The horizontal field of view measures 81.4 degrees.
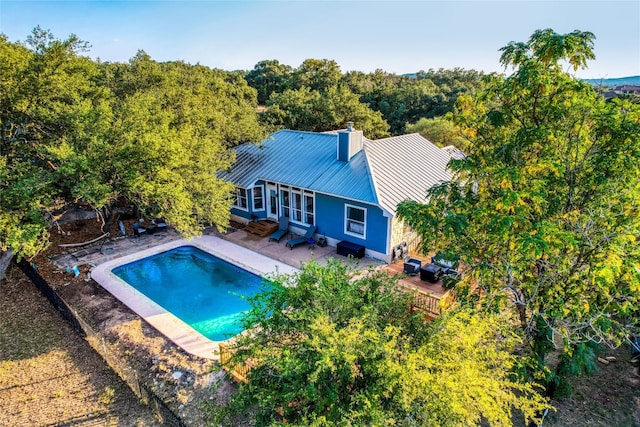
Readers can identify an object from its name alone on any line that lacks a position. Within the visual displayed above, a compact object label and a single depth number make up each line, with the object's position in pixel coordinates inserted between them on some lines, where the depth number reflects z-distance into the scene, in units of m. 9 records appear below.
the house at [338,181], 15.84
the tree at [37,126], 12.16
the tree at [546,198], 6.06
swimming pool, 11.98
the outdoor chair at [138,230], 18.59
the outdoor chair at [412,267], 14.41
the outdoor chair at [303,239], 17.20
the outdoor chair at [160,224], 19.26
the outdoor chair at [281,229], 18.05
